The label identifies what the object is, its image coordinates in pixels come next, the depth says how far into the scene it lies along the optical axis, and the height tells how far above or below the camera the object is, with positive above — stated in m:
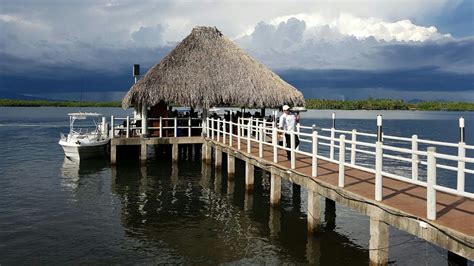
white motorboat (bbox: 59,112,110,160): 23.70 -1.87
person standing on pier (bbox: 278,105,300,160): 13.72 -0.30
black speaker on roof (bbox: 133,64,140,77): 26.64 +2.40
